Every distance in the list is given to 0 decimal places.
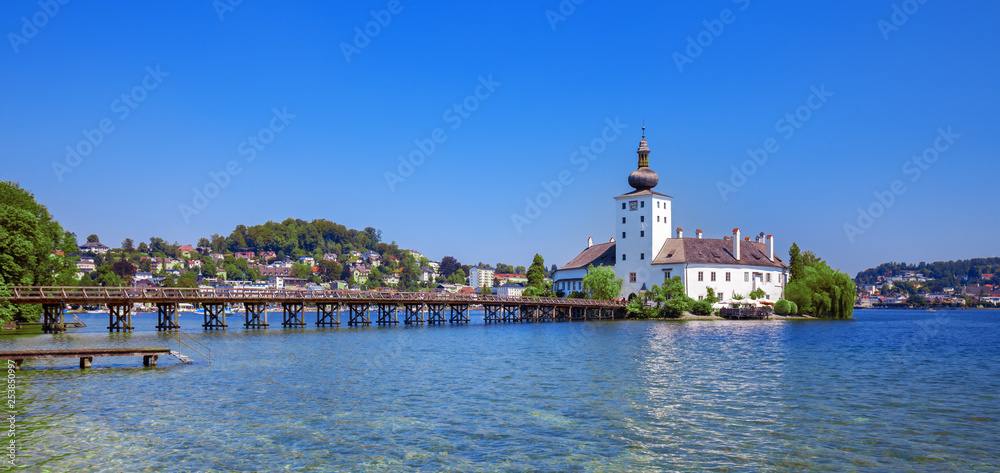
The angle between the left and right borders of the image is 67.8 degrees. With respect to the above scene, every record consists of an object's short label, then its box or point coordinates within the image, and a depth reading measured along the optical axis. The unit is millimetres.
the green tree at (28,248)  52094
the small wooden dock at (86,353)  28648
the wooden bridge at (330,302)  53303
